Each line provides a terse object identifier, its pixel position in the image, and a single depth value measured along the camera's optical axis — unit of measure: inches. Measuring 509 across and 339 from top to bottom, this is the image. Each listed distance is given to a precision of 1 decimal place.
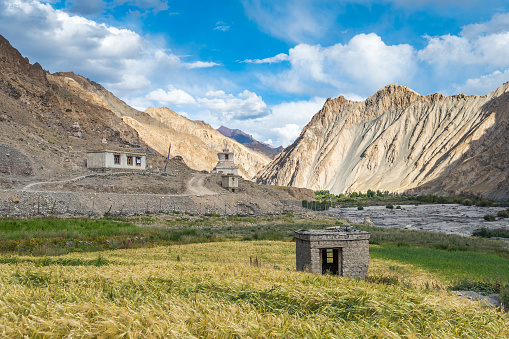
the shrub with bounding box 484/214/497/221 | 2218.3
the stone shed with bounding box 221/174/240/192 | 2445.9
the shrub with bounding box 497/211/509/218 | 2276.3
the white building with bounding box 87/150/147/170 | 2143.2
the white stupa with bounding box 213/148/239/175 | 2999.5
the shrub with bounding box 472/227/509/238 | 1612.9
